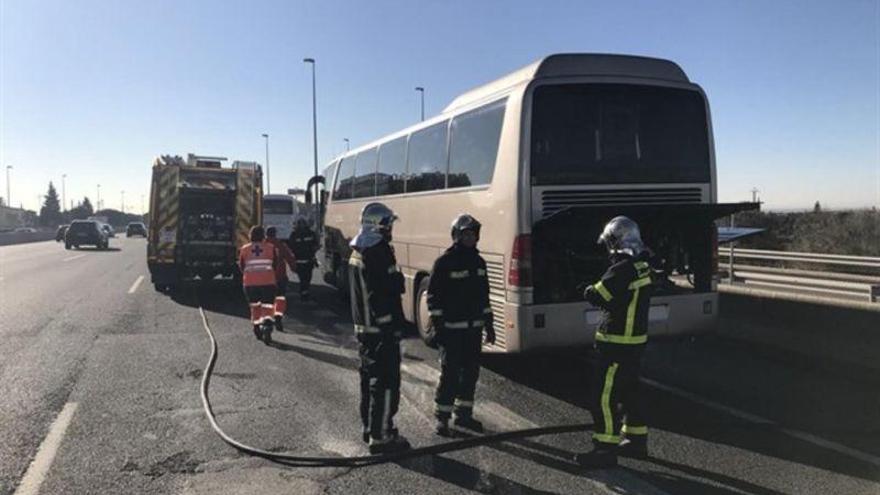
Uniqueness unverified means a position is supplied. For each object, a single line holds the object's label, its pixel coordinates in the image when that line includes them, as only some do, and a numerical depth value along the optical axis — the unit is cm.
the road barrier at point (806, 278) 1505
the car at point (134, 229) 6669
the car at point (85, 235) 4041
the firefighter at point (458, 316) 581
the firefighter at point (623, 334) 507
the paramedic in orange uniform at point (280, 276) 1093
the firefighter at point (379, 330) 528
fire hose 495
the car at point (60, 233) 5733
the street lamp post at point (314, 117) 4501
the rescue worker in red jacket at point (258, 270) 1025
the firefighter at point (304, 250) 1439
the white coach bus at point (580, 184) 671
